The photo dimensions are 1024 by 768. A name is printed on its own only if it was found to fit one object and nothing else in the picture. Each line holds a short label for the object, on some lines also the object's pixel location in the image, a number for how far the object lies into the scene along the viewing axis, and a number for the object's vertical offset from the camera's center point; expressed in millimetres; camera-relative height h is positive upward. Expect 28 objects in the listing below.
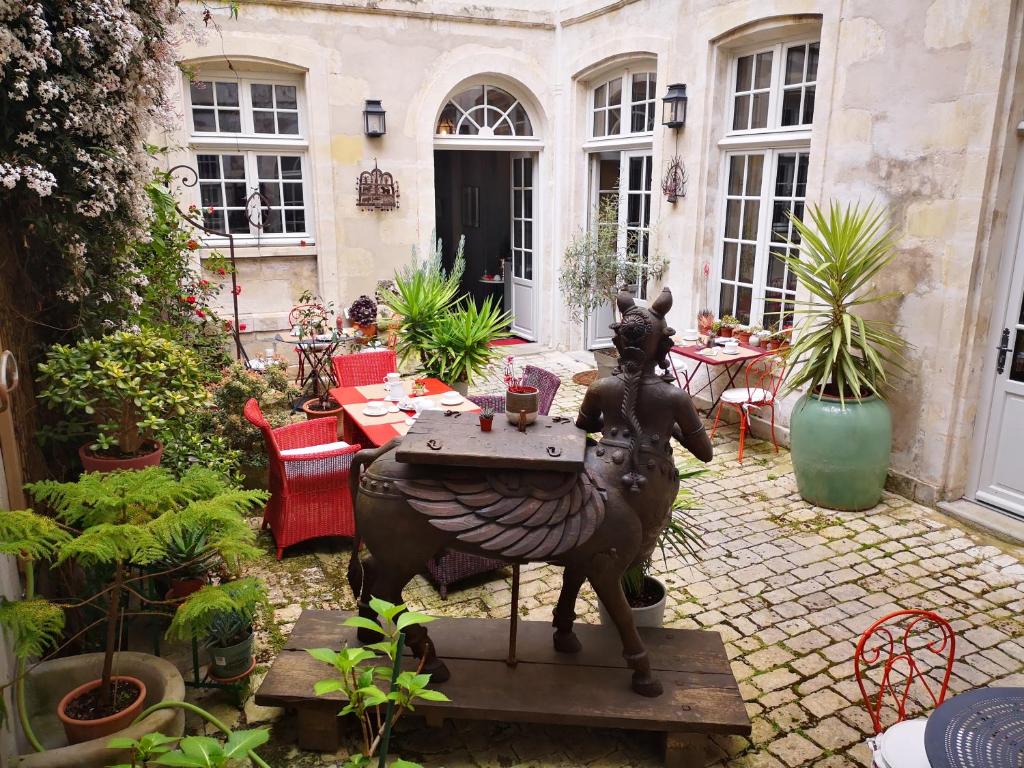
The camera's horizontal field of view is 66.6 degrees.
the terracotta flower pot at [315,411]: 6539 -1730
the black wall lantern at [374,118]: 8641 +896
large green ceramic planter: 5387 -1673
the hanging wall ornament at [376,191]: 8859 +110
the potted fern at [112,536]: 2418 -1072
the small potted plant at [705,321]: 7516 -1118
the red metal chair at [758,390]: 6441 -1576
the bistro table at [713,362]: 6612 -1350
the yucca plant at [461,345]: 6520 -1179
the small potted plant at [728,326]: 7285 -1121
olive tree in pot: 8695 -672
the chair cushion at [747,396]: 6452 -1578
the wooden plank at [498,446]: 2844 -899
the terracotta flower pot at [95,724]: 2602 -1726
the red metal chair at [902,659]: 3598 -2173
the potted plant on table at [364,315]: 7883 -1134
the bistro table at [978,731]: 1969 -1363
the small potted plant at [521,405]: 3162 -808
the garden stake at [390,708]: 1530 -980
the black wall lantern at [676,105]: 7445 +914
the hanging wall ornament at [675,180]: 7676 +219
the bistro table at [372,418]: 5027 -1441
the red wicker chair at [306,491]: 4547 -1686
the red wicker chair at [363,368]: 6309 -1333
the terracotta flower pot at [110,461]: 3514 -1168
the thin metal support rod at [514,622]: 3213 -1708
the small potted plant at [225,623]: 2539 -1741
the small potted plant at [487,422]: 3111 -858
